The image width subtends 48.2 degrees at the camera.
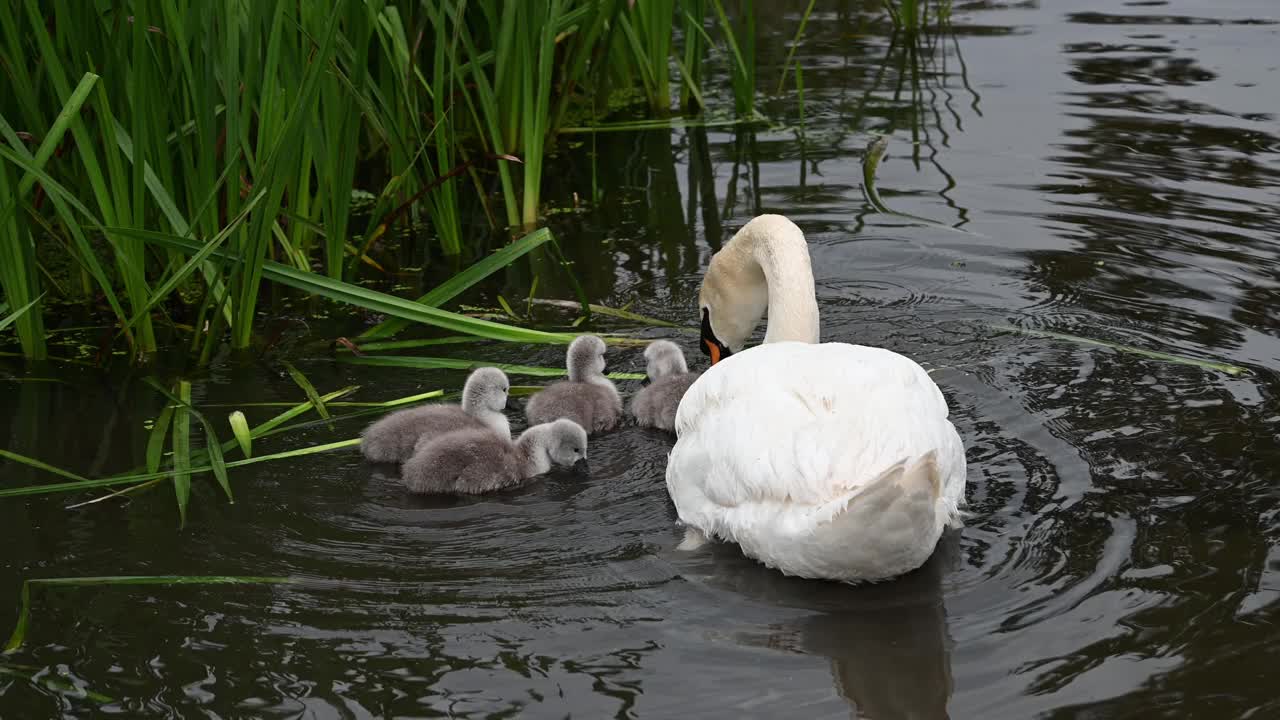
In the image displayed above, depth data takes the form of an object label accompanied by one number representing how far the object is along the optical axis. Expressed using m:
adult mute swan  4.02
